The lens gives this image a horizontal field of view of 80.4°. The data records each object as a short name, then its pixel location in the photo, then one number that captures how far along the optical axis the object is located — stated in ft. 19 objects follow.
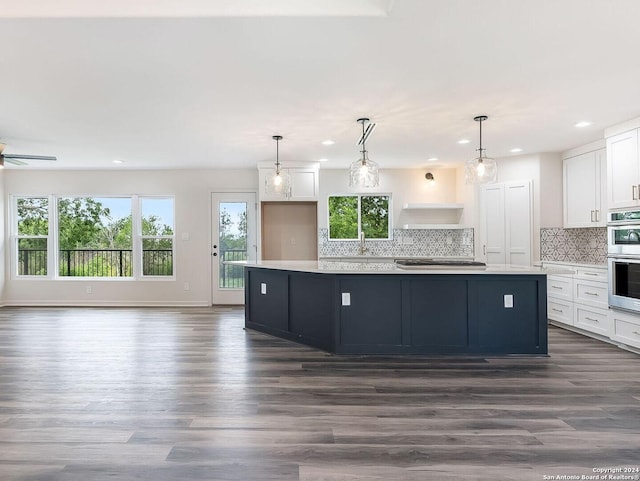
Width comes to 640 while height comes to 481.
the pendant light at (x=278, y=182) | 14.46
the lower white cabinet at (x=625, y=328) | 12.93
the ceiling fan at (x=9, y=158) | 15.24
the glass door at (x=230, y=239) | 22.52
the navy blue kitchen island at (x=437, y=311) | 12.47
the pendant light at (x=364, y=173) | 12.85
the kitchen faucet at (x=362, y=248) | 21.91
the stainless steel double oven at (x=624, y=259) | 12.91
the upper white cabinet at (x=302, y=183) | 20.49
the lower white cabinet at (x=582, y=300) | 14.39
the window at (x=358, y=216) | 22.34
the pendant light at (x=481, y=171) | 12.35
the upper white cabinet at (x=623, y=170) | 13.38
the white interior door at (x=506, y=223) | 18.43
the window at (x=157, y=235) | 22.71
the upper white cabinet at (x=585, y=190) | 15.88
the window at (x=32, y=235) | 22.62
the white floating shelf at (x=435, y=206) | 21.16
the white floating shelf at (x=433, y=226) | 20.92
